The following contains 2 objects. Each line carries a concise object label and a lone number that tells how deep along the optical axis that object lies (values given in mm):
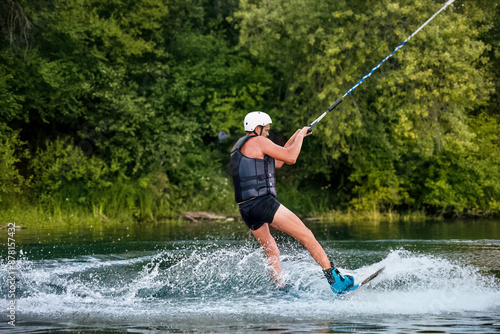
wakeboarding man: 15289
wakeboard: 14930
